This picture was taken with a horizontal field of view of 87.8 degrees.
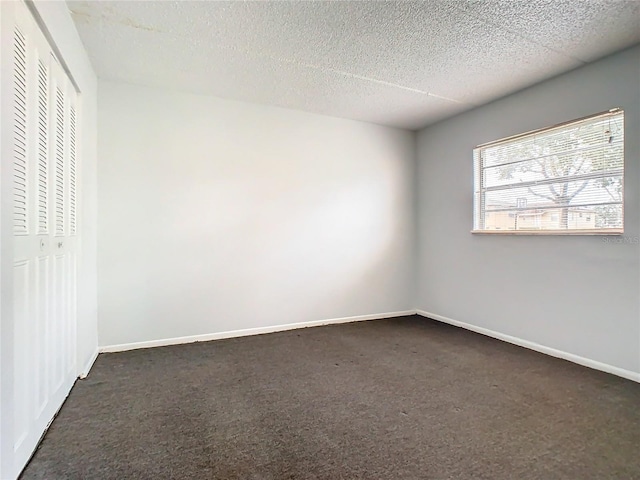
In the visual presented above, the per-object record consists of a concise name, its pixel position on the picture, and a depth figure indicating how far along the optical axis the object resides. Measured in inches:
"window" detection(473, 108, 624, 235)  108.1
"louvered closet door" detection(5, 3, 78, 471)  59.2
